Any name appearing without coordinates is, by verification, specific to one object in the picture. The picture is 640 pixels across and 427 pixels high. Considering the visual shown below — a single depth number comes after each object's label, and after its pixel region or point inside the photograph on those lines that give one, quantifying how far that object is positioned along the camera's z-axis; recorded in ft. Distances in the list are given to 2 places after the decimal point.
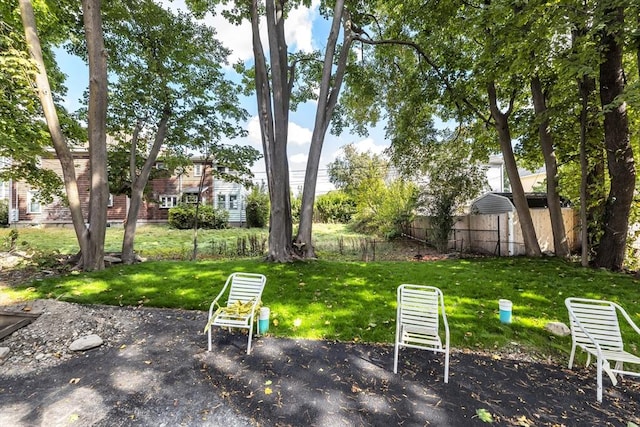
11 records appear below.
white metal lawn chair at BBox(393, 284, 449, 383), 11.35
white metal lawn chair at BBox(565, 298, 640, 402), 10.79
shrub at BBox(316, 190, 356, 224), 84.17
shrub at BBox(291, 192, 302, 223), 73.51
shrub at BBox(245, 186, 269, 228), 67.84
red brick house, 66.54
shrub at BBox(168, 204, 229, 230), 62.95
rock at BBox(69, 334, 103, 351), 12.17
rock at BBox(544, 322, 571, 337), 13.47
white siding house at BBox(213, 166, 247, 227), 73.67
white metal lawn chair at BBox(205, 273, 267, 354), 12.30
